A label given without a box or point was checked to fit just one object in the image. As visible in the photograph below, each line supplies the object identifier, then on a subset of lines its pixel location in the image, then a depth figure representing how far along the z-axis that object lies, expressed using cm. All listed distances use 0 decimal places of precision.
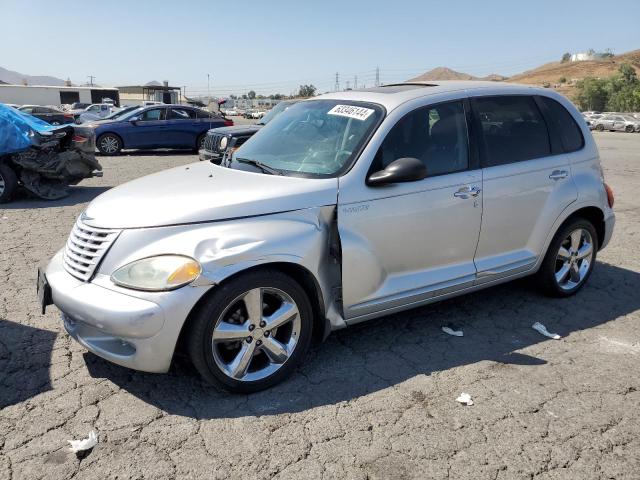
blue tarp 861
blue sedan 1611
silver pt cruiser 298
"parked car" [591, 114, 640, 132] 3997
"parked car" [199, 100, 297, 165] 1205
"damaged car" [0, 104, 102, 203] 870
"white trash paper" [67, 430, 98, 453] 273
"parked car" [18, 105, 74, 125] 2353
